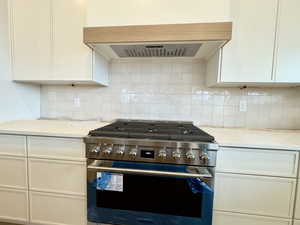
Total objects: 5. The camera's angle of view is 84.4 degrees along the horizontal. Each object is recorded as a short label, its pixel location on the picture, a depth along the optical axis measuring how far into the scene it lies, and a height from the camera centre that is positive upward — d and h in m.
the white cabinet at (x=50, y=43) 1.52 +0.52
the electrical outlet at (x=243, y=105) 1.74 -0.01
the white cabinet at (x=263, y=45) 1.31 +0.48
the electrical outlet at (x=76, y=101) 1.96 -0.03
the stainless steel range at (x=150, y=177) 1.15 -0.54
